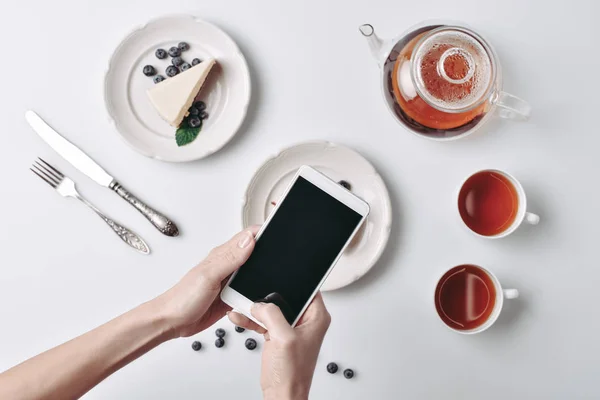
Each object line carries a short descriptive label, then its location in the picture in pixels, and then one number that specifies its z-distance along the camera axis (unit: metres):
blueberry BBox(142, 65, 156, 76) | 1.07
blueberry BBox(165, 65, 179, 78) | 1.07
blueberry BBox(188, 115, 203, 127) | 1.06
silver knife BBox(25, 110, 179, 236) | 1.07
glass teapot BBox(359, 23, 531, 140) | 0.87
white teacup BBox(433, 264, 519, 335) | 1.00
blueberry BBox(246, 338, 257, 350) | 1.08
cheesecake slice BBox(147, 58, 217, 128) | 1.04
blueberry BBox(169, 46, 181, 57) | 1.06
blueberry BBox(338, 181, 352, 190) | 1.04
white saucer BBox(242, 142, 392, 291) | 1.03
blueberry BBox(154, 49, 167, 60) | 1.06
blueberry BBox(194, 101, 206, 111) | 1.07
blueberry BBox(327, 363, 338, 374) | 1.08
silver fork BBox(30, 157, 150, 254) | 1.08
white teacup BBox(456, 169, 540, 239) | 0.99
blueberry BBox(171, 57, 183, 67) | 1.07
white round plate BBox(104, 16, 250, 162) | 1.05
